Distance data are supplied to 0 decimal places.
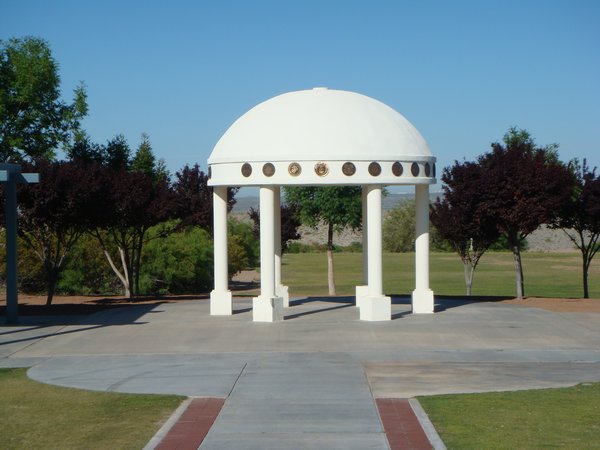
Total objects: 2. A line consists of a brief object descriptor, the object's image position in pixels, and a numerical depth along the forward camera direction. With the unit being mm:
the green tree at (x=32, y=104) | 51188
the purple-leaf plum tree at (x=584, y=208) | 30922
